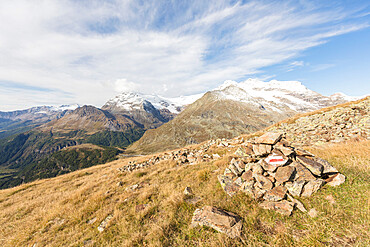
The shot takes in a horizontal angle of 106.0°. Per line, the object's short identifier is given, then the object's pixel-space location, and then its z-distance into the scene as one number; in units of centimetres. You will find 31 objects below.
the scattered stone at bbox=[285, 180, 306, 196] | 632
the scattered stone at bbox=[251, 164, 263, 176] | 761
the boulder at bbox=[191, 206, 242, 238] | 534
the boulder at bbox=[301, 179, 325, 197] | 623
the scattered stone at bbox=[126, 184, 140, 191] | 1100
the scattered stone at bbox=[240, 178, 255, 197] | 722
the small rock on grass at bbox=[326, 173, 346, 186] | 618
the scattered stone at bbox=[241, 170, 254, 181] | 782
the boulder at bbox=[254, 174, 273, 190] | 686
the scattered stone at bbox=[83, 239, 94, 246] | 624
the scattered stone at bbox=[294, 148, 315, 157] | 771
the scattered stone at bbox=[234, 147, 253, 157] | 999
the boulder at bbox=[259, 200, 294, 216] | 568
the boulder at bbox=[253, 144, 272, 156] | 851
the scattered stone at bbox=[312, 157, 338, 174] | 657
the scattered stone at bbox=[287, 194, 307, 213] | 557
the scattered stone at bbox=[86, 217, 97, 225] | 773
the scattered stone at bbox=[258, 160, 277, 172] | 729
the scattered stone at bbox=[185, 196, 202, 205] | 757
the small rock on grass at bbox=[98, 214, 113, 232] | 705
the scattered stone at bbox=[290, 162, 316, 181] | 654
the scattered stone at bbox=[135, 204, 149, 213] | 785
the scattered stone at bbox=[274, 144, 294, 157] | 762
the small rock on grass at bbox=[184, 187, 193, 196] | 842
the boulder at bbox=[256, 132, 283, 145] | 857
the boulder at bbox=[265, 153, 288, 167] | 730
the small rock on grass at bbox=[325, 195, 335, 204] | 551
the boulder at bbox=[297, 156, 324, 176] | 661
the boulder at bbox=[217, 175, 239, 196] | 767
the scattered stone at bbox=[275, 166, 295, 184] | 668
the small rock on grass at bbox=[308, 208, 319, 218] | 515
